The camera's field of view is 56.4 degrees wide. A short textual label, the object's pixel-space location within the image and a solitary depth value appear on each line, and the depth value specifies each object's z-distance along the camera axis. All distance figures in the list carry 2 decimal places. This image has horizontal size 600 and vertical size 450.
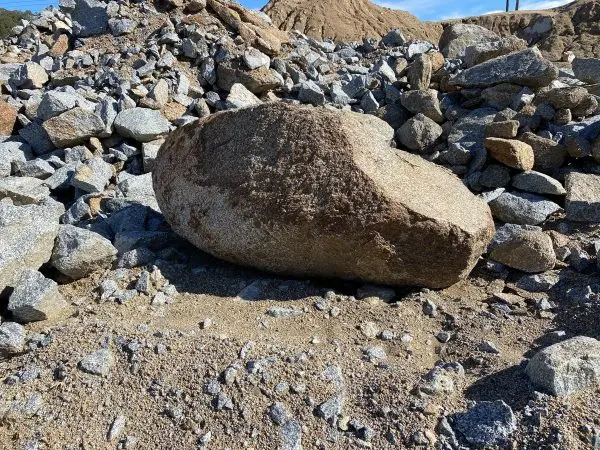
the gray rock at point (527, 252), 3.66
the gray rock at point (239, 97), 6.73
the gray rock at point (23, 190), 4.77
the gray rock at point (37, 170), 5.67
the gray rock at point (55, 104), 6.11
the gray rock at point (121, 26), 8.09
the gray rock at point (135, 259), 3.77
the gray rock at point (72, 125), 5.93
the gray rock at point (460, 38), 8.34
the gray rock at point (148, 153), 5.87
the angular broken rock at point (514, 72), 6.06
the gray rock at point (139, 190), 4.98
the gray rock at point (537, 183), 4.53
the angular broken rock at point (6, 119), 6.46
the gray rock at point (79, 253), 3.67
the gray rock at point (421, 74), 6.84
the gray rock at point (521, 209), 4.34
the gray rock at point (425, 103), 6.23
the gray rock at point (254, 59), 7.25
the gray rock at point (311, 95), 6.99
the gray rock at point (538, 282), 3.58
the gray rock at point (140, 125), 6.02
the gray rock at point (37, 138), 6.22
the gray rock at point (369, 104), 6.83
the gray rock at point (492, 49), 6.85
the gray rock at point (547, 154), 4.97
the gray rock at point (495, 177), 4.83
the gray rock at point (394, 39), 9.59
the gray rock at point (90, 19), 8.31
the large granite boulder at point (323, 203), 3.23
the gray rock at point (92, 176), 5.22
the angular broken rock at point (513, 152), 4.73
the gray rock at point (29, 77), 7.26
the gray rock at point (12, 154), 5.73
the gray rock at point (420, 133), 5.91
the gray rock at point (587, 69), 6.46
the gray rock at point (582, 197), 4.29
